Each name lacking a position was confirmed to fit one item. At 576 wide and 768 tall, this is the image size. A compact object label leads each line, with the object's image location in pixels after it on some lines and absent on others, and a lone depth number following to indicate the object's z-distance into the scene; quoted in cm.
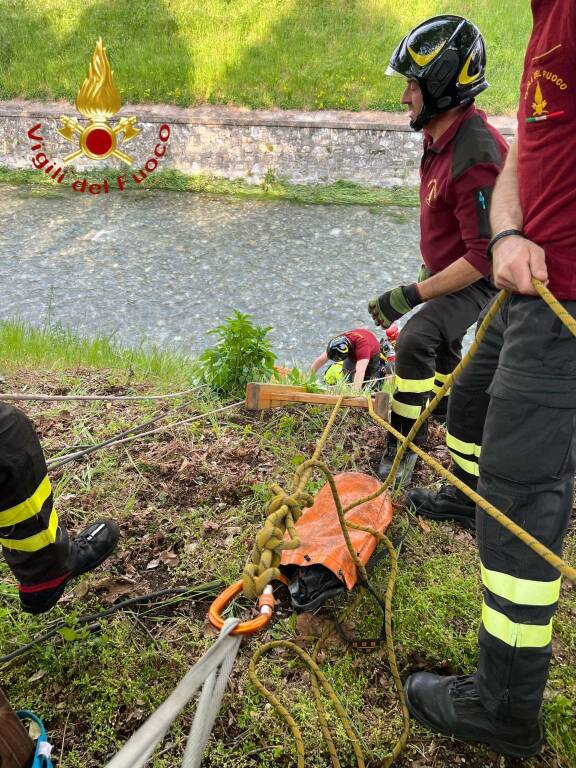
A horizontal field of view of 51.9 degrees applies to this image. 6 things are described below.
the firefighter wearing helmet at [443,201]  255
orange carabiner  120
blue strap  140
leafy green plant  351
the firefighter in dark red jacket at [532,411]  148
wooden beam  326
